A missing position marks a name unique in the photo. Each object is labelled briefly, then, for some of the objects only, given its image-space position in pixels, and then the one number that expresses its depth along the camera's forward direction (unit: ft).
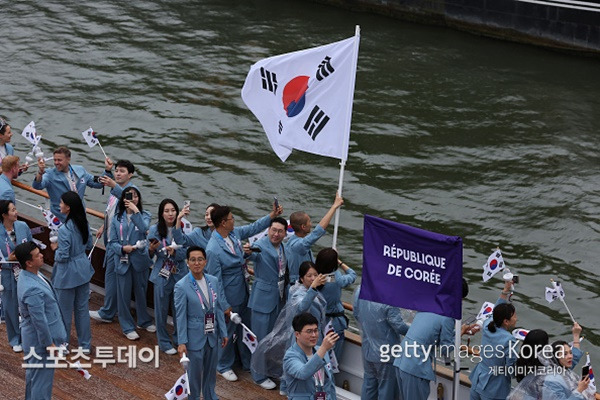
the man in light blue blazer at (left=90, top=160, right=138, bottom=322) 37.99
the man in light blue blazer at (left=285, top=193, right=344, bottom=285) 34.17
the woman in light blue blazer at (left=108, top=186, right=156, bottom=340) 37.22
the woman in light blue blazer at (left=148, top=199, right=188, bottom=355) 36.19
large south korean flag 34.32
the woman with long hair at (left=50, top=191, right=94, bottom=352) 35.53
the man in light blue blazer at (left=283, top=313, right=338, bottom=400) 28.50
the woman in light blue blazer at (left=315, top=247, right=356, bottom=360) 31.99
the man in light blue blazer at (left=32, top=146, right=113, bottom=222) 39.99
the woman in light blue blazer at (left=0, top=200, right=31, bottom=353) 35.70
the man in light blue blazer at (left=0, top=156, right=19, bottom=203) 38.43
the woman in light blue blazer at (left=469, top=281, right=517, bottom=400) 30.25
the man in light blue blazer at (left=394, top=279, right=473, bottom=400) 30.83
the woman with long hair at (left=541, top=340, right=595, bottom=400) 28.43
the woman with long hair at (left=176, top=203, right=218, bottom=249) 36.01
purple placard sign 29.17
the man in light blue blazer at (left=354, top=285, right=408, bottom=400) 32.19
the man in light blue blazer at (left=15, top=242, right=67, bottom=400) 31.24
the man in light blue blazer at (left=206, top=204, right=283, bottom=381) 34.68
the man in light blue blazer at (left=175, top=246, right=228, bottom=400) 31.91
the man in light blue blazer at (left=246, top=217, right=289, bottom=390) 34.86
